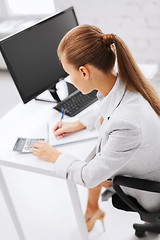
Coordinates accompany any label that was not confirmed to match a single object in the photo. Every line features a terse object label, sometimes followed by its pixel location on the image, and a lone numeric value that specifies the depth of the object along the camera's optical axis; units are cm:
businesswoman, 115
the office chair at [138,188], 120
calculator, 147
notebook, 150
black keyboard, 173
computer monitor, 163
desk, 142
